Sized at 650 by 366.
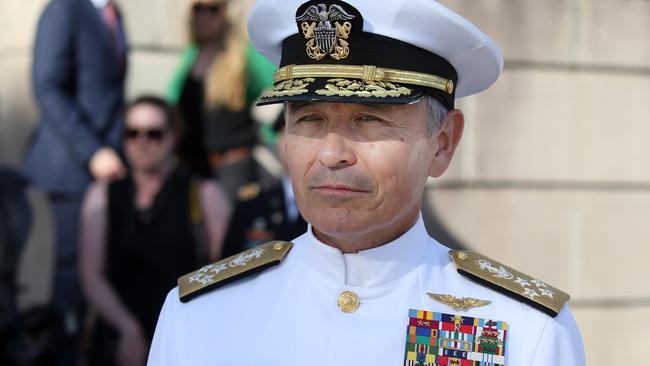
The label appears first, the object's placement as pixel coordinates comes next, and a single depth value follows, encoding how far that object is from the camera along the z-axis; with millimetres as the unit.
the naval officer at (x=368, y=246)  4297
